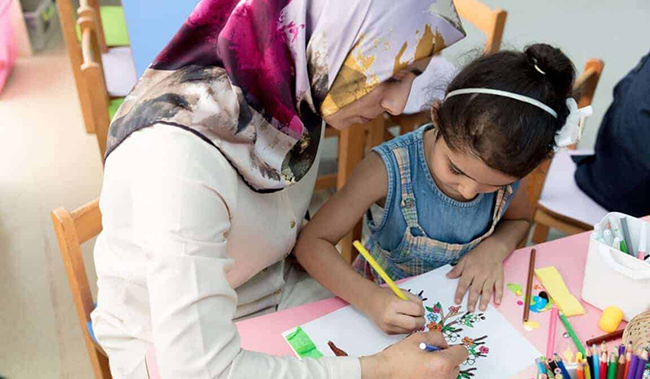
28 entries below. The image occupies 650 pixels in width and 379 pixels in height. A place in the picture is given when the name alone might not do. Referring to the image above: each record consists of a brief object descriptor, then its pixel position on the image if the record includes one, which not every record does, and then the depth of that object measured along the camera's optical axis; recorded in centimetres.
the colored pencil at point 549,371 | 77
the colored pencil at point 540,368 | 78
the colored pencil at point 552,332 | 92
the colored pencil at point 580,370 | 76
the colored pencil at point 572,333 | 92
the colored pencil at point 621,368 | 76
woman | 77
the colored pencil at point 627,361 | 76
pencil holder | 94
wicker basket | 85
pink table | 91
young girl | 100
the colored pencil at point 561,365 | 78
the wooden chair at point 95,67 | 149
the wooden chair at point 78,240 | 109
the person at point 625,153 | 151
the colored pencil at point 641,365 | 75
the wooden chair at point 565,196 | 159
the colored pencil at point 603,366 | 76
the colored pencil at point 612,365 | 76
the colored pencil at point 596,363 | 78
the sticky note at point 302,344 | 89
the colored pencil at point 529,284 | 98
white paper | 89
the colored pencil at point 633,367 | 75
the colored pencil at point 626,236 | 101
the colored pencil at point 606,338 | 93
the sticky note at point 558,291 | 99
